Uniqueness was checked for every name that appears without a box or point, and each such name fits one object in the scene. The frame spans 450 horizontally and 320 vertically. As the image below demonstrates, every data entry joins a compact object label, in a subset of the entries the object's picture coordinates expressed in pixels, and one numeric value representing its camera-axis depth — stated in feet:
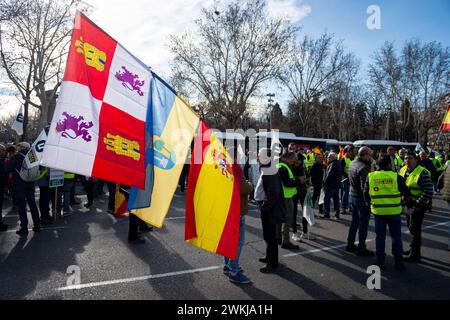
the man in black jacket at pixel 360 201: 16.90
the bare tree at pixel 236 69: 93.97
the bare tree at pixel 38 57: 73.97
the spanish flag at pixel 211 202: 10.80
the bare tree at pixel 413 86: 116.67
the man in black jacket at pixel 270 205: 14.17
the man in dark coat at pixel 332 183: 26.09
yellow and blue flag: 9.86
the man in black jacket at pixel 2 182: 21.30
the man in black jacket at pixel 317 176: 27.51
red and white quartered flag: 8.75
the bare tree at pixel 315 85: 116.88
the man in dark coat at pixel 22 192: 20.18
